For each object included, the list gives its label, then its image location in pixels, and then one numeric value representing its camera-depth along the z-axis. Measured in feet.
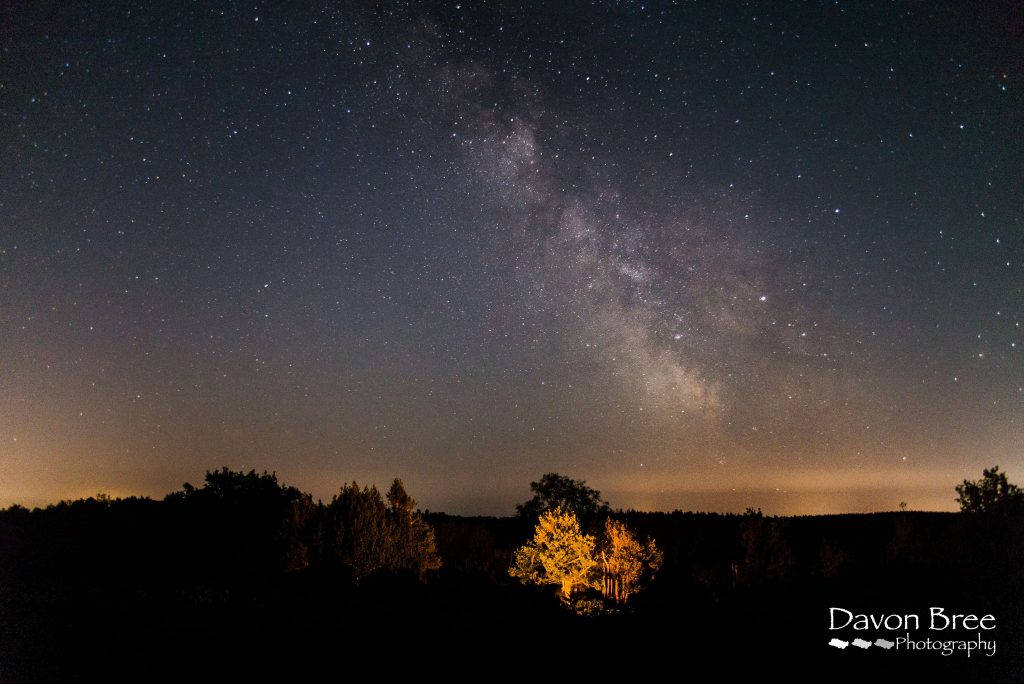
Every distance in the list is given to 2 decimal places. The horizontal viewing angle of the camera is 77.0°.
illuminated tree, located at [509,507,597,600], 104.32
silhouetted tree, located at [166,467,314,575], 93.09
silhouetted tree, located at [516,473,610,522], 210.18
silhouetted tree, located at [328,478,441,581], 90.12
